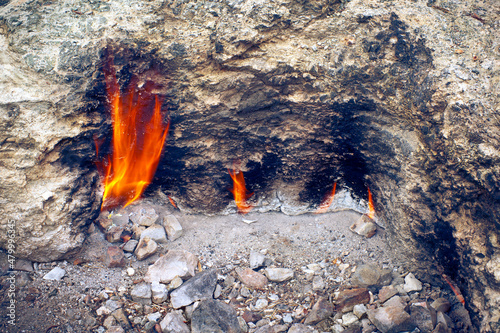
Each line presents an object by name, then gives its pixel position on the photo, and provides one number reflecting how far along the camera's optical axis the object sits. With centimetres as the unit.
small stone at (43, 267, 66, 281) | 262
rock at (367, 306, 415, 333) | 230
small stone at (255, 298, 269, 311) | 258
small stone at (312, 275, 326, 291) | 271
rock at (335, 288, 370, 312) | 253
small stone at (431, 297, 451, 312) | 247
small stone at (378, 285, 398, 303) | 257
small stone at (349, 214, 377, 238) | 308
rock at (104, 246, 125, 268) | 278
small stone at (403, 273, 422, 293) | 263
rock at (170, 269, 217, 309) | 252
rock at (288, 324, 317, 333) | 234
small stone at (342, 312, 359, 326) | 243
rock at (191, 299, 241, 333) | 231
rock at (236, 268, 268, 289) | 273
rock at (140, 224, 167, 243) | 306
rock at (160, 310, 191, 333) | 232
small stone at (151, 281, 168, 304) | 254
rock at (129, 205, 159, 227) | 318
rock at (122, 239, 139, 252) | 294
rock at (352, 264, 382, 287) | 269
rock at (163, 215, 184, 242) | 312
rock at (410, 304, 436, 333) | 233
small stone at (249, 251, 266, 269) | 290
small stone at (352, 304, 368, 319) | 246
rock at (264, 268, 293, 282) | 277
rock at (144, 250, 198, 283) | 270
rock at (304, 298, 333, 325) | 245
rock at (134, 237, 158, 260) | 287
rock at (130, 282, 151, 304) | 255
